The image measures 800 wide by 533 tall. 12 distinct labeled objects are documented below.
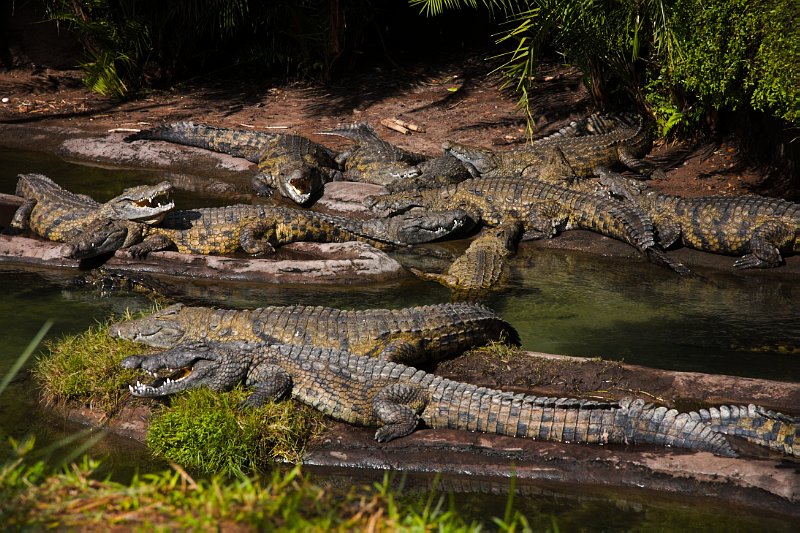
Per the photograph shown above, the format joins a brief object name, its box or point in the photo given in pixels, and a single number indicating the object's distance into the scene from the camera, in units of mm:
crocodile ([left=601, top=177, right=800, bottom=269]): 16312
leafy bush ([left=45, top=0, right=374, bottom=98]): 26469
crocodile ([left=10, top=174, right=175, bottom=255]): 16156
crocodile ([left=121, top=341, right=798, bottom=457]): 9984
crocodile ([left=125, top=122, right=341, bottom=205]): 19578
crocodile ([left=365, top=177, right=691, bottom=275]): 17344
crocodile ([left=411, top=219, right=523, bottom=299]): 15062
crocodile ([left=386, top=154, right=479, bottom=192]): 20078
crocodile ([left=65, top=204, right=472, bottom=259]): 16359
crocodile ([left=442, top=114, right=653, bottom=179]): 20875
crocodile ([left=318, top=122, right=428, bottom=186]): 20594
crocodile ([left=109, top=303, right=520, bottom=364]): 11867
